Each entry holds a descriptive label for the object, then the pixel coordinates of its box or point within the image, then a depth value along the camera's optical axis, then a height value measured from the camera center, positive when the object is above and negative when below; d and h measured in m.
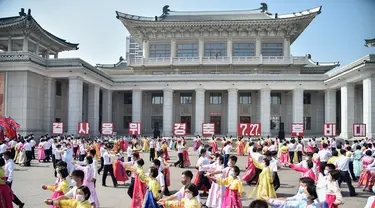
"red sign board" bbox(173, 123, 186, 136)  19.36 -0.83
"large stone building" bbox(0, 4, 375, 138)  27.45 +3.77
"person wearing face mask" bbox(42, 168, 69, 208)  5.63 -1.37
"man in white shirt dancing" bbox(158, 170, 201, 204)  5.18 -1.34
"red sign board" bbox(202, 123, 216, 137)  18.98 -0.85
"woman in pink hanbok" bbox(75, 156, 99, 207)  7.00 -1.64
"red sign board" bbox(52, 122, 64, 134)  20.09 -0.87
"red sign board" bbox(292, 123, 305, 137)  18.41 -0.79
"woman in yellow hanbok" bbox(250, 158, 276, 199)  7.82 -1.81
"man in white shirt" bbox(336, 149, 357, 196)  9.88 -1.75
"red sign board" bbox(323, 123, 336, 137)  18.46 -0.78
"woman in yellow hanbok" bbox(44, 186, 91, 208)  4.40 -1.32
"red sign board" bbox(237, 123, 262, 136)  18.72 -0.83
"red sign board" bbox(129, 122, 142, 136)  19.97 -0.86
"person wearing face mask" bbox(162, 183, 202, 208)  4.71 -1.34
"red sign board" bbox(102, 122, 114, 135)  19.38 -0.85
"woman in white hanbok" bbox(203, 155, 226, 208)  7.79 -2.01
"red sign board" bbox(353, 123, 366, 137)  19.70 -0.89
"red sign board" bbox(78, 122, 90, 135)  19.98 -0.89
